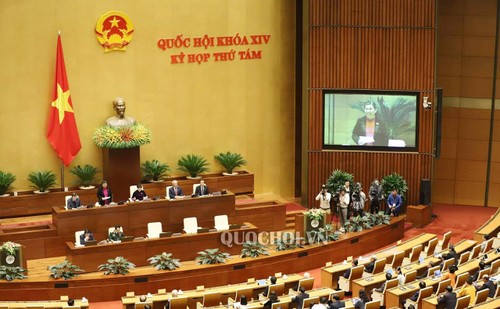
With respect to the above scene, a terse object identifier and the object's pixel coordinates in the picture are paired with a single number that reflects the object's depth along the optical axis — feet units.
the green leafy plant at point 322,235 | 64.81
